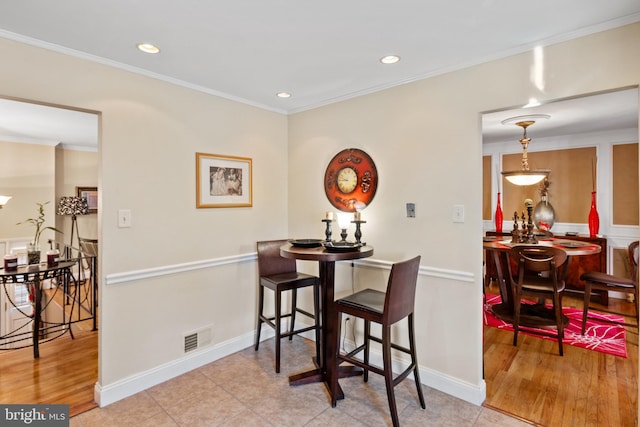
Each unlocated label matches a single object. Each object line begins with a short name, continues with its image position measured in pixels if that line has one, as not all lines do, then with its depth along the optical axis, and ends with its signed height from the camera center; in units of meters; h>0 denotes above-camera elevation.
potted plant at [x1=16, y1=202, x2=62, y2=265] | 3.29 -0.41
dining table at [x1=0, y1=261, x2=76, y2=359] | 2.88 -0.58
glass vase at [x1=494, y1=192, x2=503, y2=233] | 5.43 -0.13
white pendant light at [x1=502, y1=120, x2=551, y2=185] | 3.93 +0.44
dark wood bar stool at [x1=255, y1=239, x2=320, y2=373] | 2.74 -0.60
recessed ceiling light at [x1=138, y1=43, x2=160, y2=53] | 2.04 +1.03
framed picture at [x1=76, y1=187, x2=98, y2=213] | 5.59 +0.30
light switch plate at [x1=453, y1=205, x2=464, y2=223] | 2.33 -0.01
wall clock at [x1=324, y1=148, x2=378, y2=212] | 2.86 +0.28
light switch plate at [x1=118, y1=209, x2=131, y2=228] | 2.34 -0.04
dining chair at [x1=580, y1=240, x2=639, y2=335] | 3.54 -0.77
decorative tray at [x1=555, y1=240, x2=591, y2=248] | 3.52 -0.36
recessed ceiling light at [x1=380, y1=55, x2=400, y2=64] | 2.21 +1.03
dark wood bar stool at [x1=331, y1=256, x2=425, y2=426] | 2.01 -0.63
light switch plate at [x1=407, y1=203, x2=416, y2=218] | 2.59 +0.01
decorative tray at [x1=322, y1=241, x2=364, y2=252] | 2.37 -0.25
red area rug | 3.16 -1.29
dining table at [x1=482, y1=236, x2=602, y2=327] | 3.19 -0.73
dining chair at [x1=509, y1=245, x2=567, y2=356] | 2.96 -0.70
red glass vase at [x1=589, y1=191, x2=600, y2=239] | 4.54 -0.14
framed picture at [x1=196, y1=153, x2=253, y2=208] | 2.81 +0.27
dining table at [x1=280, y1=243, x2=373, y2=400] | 2.24 -0.73
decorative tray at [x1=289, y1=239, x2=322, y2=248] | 2.56 -0.25
